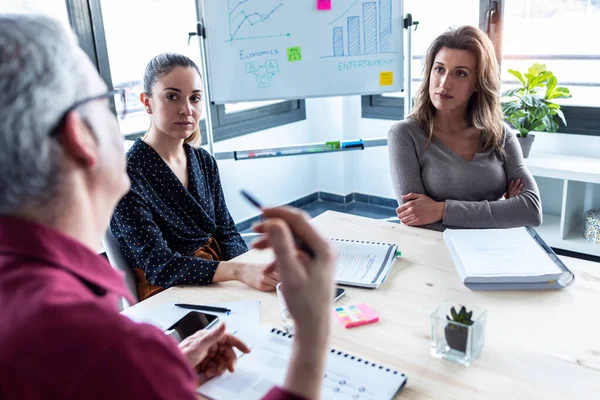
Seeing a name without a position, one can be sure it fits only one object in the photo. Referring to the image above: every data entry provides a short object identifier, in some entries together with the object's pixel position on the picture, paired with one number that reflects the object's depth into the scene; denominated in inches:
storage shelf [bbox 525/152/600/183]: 106.9
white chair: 62.3
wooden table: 36.6
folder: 49.9
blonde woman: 75.3
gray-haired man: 20.5
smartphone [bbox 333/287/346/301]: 50.0
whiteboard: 107.2
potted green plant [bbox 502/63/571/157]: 114.1
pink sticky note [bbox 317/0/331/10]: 108.5
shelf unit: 109.3
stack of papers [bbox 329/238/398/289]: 52.6
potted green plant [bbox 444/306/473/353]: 39.0
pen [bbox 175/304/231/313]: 48.3
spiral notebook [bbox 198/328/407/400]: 36.0
